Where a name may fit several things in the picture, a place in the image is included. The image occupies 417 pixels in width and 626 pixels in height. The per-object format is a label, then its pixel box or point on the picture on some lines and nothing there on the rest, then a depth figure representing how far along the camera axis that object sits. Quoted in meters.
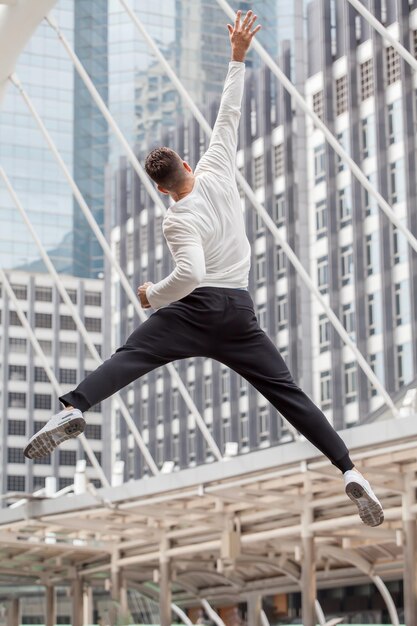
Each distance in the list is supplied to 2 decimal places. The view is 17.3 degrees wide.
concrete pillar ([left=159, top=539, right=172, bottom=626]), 24.47
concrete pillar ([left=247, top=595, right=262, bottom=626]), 30.47
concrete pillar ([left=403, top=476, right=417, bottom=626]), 18.38
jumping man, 4.82
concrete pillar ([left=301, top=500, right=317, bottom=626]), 20.41
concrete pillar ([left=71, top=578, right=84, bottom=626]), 27.39
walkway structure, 18.12
